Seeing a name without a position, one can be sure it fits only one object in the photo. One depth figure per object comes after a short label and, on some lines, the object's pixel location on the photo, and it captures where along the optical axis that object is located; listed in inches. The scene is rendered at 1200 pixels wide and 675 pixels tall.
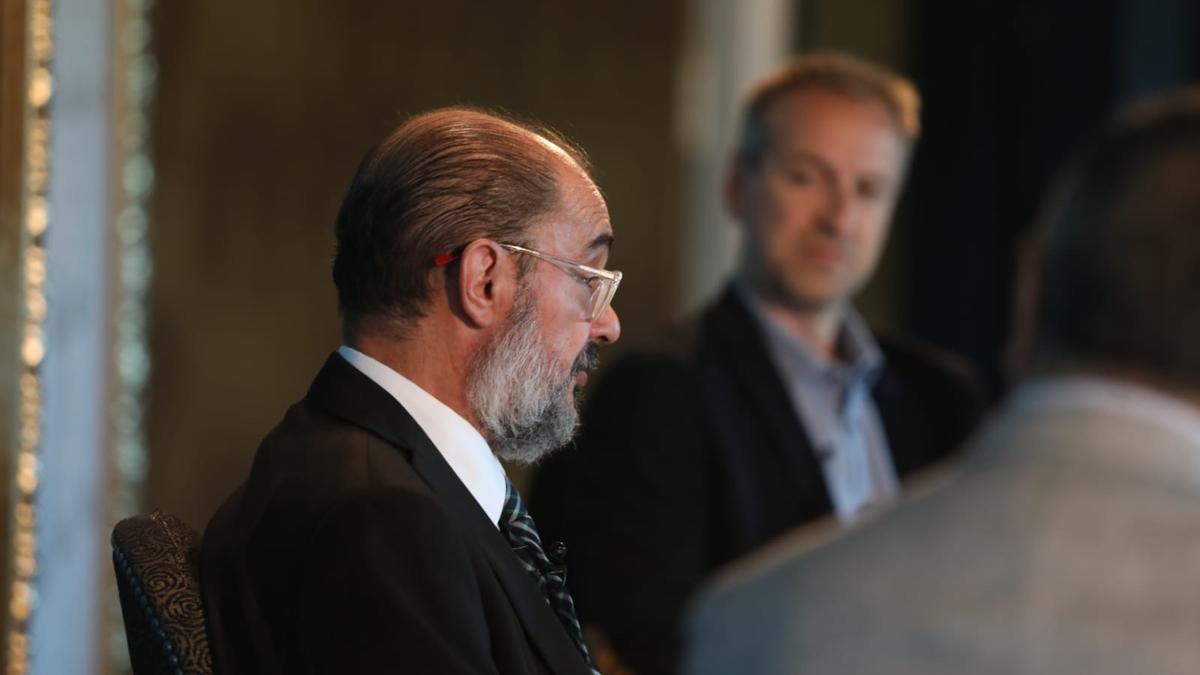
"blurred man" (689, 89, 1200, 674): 168.0
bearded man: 181.2
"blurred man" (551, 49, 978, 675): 216.8
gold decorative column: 206.3
